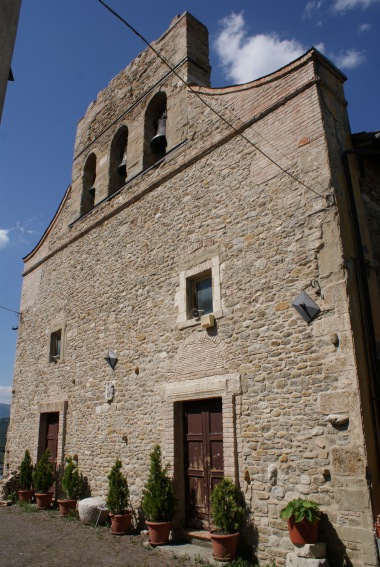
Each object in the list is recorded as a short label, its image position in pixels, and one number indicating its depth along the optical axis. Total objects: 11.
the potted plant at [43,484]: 9.46
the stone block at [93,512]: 7.80
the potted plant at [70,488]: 8.67
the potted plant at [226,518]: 5.40
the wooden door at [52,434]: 10.39
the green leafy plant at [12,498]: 10.39
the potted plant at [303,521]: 4.70
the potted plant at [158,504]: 6.38
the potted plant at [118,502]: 7.13
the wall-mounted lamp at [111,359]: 8.80
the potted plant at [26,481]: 10.27
